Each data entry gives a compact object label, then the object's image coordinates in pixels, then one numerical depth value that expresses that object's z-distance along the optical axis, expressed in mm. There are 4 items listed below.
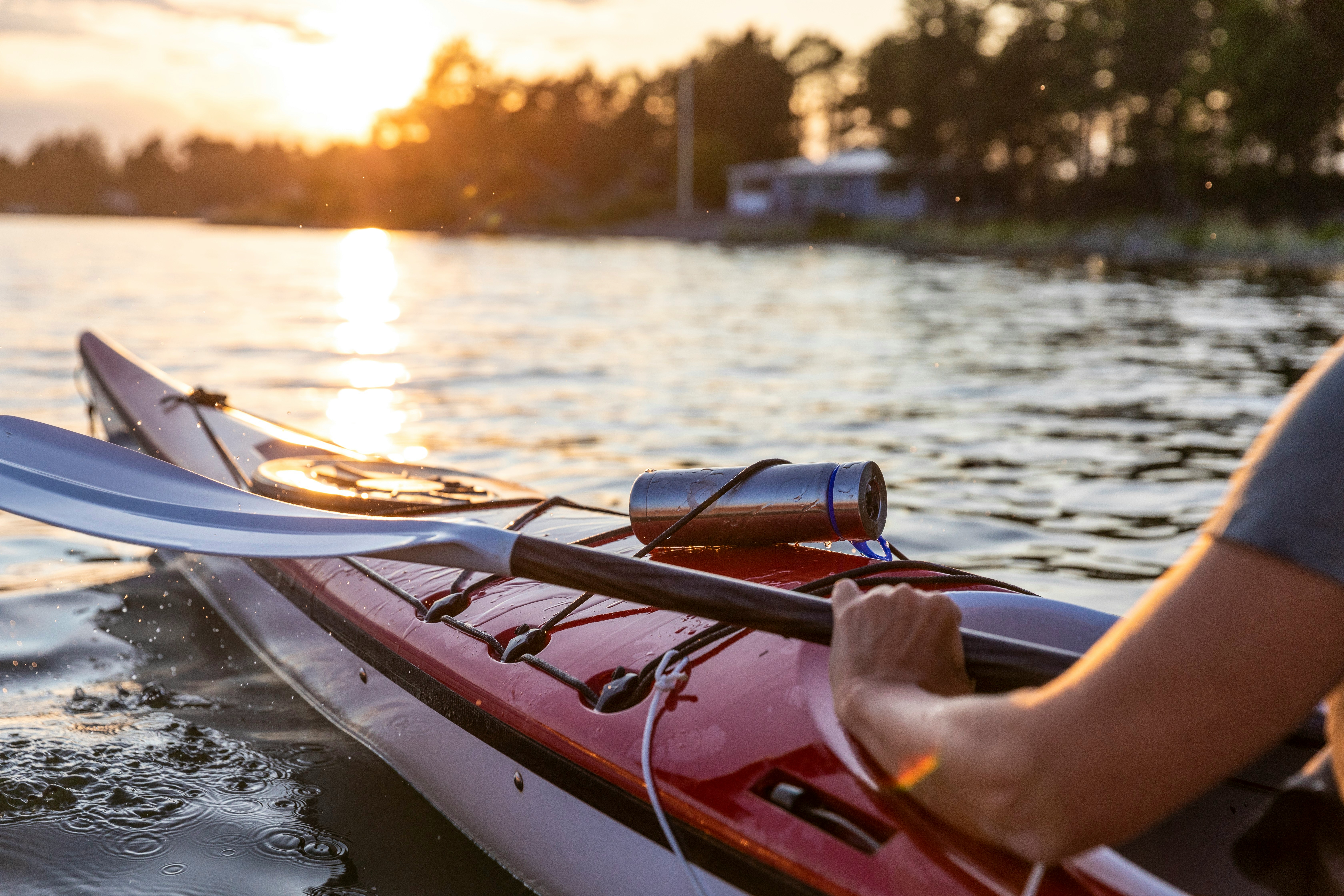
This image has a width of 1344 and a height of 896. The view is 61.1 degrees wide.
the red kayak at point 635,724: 1521
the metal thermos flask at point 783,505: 2367
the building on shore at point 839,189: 49719
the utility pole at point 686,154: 53531
